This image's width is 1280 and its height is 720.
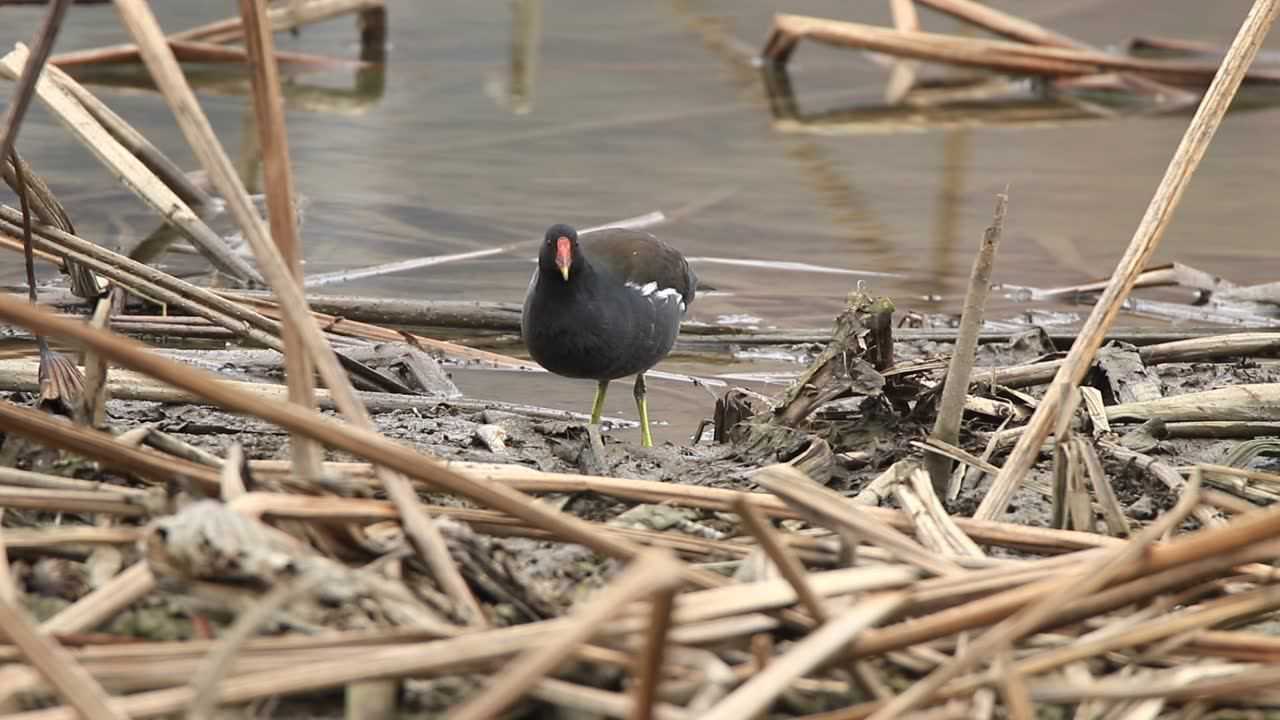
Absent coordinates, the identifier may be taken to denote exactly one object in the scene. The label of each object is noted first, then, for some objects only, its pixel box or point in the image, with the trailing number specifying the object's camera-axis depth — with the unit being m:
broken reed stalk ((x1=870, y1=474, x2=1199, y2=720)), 17.45
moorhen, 22.46
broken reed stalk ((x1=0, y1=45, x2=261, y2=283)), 22.43
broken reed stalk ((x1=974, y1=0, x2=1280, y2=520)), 21.79
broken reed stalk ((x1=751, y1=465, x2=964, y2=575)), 20.41
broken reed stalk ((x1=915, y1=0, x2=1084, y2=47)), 24.82
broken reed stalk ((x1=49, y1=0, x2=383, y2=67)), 24.00
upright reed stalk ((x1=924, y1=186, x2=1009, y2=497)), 21.80
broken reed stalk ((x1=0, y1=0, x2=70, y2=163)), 20.14
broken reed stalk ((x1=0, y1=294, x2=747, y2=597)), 17.17
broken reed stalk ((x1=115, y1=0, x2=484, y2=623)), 19.07
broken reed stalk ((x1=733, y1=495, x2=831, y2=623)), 17.61
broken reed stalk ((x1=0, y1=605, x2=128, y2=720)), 15.85
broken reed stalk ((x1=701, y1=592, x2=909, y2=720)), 16.36
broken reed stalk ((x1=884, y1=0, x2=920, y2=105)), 25.54
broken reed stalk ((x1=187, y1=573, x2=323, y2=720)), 15.45
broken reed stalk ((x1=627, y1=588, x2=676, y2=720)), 15.55
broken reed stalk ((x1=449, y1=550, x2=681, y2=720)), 15.25
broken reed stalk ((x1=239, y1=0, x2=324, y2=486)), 18.92
